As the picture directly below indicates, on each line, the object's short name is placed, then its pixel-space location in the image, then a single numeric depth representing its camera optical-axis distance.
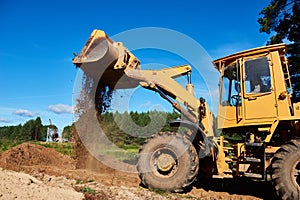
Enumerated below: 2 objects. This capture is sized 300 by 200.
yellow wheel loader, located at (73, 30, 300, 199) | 5.82
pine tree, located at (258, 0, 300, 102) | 12.98
